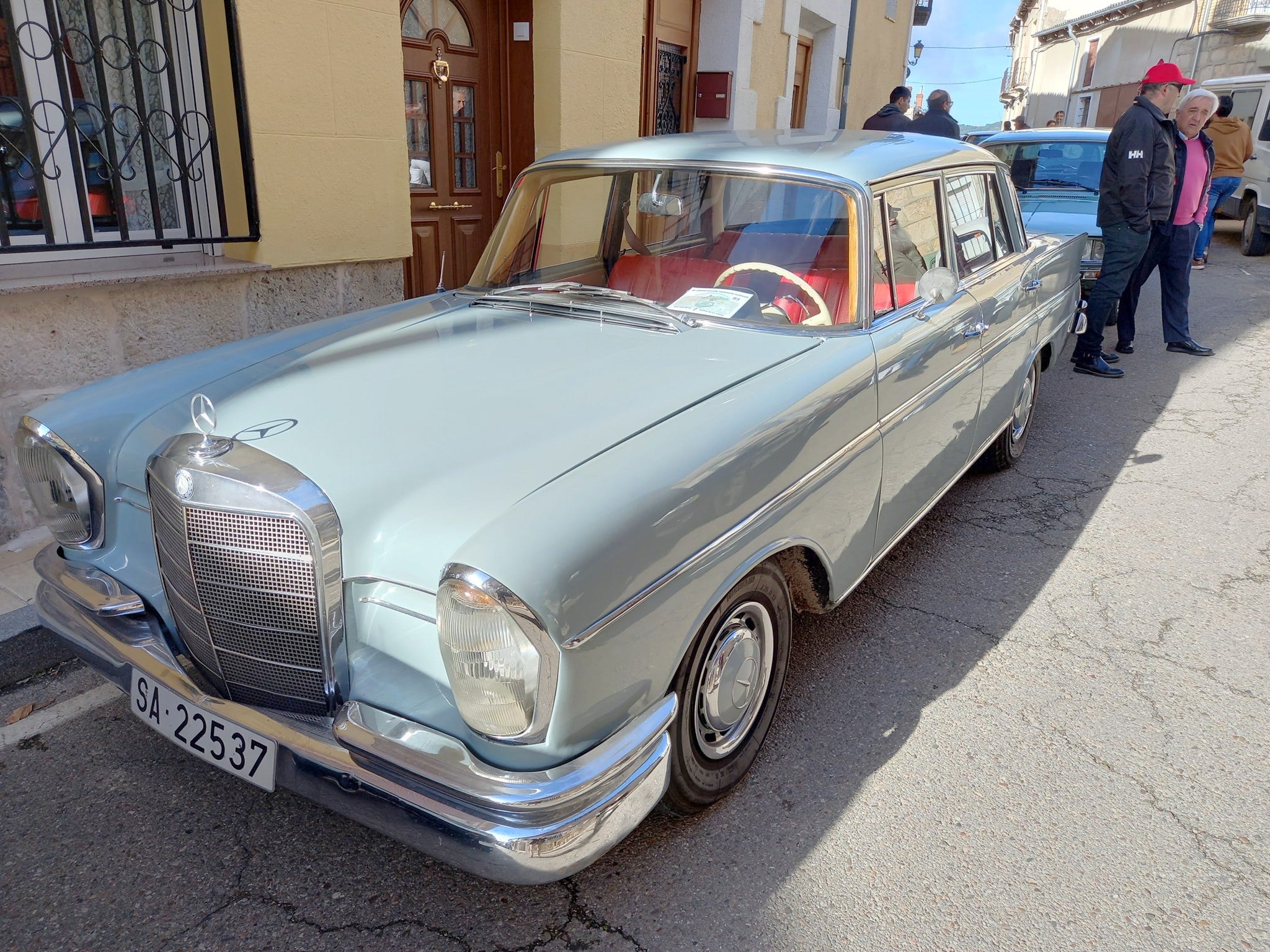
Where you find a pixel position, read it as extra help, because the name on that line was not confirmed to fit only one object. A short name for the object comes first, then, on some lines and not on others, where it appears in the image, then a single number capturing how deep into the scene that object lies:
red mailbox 8.38
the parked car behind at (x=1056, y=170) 7.49
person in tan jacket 10.05
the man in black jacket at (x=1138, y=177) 5.57
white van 11.81
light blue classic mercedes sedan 1.62
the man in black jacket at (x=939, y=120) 8.48
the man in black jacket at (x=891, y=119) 8.40
